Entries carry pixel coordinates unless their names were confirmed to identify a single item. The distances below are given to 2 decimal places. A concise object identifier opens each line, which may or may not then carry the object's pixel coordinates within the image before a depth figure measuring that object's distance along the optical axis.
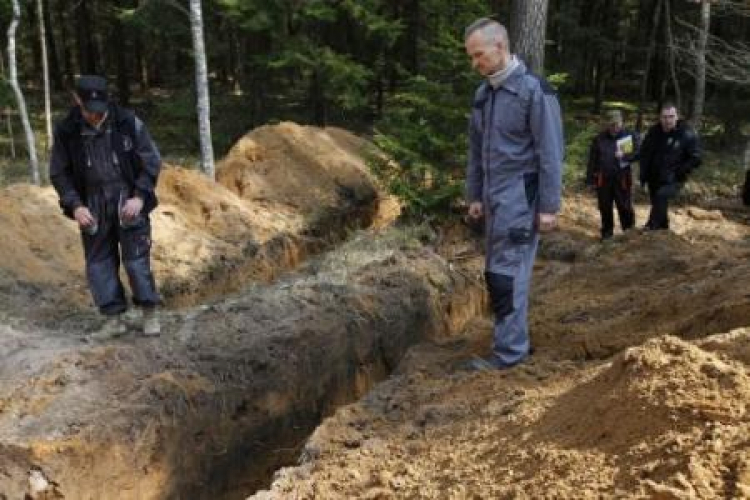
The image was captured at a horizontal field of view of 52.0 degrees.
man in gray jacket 4.59
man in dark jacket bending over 5.69
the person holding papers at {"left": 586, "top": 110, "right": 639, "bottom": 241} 9.45
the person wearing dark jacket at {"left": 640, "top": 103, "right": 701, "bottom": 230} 9.05
